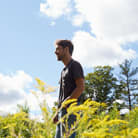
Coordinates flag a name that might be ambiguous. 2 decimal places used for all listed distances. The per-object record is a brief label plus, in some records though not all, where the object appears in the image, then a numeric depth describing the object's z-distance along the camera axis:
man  3.13
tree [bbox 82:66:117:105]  33.69
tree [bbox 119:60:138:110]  32.35
